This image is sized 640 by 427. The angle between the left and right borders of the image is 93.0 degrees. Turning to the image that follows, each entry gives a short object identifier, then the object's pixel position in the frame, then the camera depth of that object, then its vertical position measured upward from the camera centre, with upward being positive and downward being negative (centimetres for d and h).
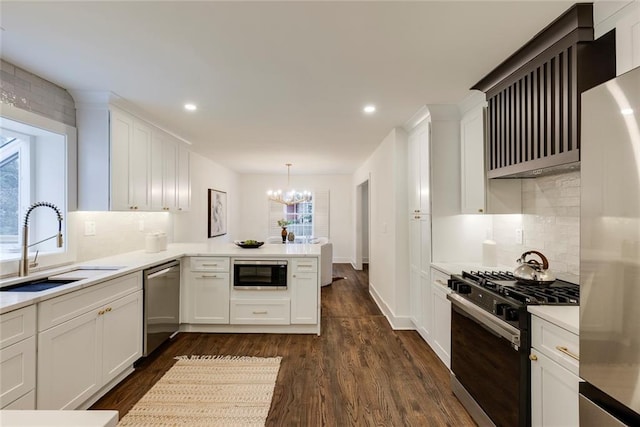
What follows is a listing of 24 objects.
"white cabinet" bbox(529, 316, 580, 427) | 135 -77
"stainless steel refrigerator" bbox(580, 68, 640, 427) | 98 -13
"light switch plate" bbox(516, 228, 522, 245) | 264 -19
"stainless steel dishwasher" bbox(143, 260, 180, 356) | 283 -91
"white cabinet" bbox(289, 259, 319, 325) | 352 -87
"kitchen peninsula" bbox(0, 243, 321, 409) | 170 -82
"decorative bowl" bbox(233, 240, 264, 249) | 393 -40
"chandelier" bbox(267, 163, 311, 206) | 738 +51
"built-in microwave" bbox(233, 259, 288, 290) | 352 -70
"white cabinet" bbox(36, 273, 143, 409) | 182 -91
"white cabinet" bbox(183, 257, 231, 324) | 353 -89
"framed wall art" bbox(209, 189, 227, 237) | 623 +3
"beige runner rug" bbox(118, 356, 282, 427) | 208 -140
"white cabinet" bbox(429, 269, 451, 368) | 271 -97
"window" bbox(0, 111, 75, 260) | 239 +30
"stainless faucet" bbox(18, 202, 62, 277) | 216 -28
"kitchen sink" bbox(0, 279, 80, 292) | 210 -52
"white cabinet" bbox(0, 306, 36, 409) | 155 -77
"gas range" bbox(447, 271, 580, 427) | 162 -78
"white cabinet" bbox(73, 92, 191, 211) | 284 +57
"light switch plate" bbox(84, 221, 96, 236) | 294 -14
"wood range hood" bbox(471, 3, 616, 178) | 170 +79
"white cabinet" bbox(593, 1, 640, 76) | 142 +93
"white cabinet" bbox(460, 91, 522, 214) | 264 +33
